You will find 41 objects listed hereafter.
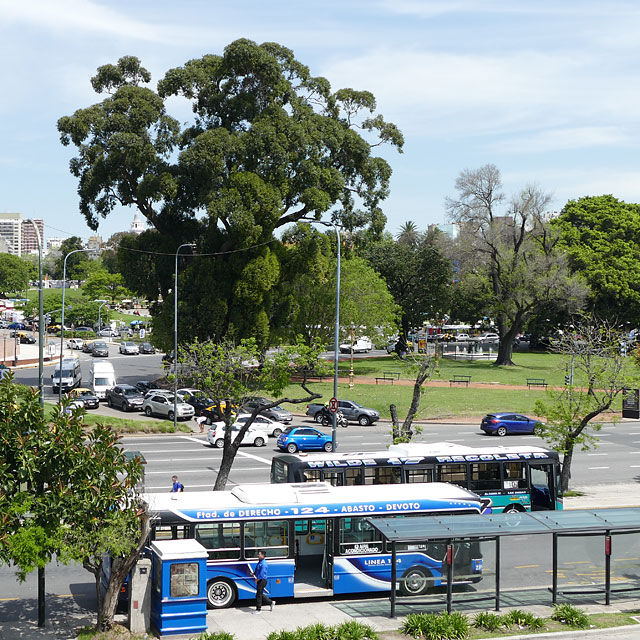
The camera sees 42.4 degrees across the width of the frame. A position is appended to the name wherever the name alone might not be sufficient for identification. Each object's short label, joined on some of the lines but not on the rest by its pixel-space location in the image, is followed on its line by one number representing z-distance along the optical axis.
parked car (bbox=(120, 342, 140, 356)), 104.94
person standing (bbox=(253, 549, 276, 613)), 18.77
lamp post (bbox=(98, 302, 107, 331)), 124.57
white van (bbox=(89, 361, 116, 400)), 60.72
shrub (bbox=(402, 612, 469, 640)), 17.11
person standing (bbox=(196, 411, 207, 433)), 48.19
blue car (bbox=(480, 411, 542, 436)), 47.22
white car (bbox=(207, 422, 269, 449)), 42.53
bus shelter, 18.58
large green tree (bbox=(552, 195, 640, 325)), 92.94
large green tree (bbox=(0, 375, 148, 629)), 15.98
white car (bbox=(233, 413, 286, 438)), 45.14
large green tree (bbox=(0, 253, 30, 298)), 190.50
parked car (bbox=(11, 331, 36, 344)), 112.62
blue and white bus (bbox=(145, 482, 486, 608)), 19.16
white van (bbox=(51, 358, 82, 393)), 63.72
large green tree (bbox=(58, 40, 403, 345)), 57.56
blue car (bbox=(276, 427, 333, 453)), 40.84
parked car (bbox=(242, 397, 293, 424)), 49.62
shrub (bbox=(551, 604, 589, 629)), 17.95
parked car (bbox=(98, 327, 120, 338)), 131.55
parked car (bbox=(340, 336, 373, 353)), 107.88
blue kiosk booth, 17.17
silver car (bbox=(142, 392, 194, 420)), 52.28
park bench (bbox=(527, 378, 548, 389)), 66.56
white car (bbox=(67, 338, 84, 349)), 111.55
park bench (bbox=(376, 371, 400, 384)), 69.62
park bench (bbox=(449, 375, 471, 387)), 67.94
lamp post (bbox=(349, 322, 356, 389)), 73.27
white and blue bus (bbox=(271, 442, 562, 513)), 24.92
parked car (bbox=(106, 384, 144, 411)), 55.19
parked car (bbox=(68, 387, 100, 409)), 54.73
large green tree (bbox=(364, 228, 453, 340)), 92.38
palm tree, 99.11
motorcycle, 50.22
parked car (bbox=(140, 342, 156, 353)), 107.34
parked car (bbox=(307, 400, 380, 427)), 51.00
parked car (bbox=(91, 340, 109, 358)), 98.50
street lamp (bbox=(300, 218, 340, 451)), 33.86
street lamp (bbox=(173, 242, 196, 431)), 47.75
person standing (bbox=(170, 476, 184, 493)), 26.53
